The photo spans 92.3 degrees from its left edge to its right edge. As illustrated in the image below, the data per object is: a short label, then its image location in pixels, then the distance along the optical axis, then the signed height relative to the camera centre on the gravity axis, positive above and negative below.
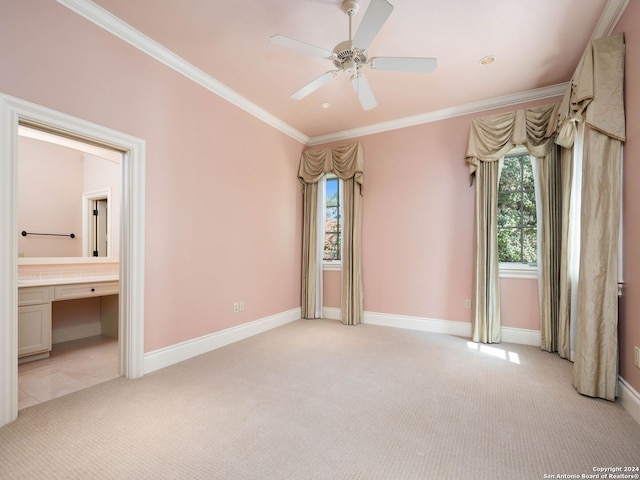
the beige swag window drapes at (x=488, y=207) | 3.51 +0.38
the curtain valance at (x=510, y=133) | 3.30 +1.20
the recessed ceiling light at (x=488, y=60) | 2.83 +1.68
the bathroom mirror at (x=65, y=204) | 3.74 +0.45
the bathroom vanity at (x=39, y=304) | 2.86 -0.64
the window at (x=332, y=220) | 4.89 +0.31
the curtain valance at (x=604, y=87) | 2.12 +1.09
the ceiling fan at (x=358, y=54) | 1.94 +1.29
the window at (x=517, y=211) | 3.68 +0.35
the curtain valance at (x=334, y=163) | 4.42 +1.14
